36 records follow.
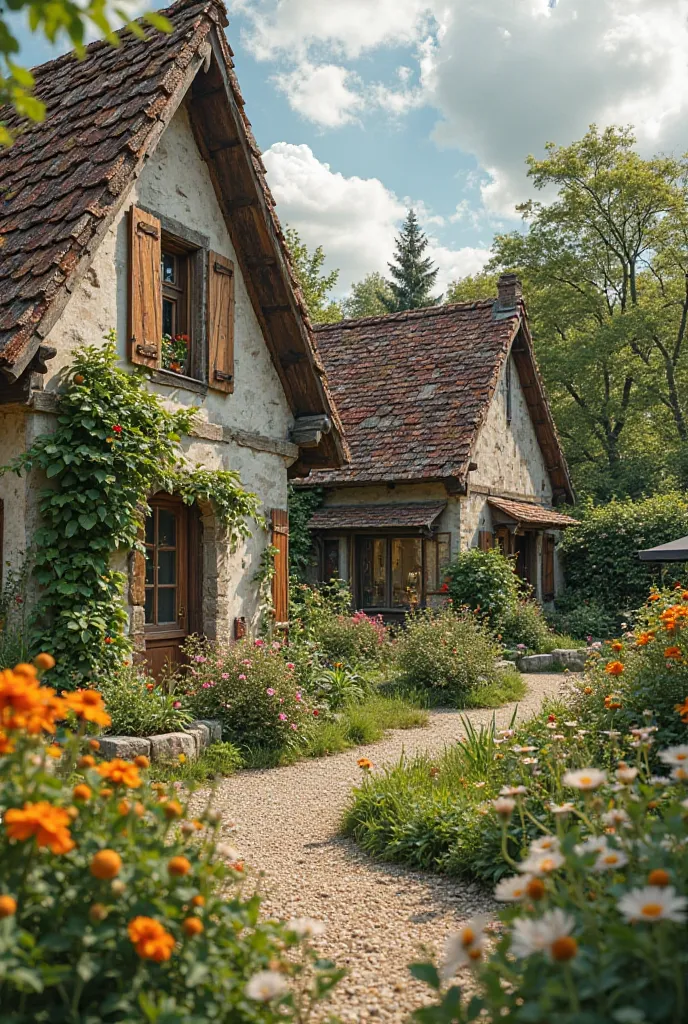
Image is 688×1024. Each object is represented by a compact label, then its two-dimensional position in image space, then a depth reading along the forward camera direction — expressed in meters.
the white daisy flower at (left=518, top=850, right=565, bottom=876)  2.17
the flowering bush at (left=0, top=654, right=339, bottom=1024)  1.95
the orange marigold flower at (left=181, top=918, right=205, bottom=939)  2.04
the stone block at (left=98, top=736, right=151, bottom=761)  6.28
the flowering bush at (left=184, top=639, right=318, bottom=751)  7.57
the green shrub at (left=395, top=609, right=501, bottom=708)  10.62
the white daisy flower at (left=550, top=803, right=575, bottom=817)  2.71
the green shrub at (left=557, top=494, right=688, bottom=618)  17.31
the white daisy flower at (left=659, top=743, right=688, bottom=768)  2.56
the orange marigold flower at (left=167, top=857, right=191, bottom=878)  2.08
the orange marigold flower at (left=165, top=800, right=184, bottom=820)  2.31
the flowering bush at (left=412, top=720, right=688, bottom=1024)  1.84
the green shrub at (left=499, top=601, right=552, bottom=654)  14.02
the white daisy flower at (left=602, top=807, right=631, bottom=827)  2.33
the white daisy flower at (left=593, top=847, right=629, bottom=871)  2.19
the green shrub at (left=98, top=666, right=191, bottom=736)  6.83
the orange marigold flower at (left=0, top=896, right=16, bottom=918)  1.79
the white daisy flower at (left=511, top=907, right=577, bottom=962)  1.75
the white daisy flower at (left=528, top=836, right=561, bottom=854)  2.43
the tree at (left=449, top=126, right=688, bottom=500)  24.27
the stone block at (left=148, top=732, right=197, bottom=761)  6.54
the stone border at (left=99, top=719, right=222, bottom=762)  6.31
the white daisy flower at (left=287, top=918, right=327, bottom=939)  2.28
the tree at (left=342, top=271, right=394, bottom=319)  48.62
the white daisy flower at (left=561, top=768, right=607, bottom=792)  2.50
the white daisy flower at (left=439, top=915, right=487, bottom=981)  1.97
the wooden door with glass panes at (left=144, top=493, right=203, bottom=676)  8.77
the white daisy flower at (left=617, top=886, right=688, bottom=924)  1.84
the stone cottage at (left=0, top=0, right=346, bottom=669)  7.10
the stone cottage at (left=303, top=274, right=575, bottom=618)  14.72
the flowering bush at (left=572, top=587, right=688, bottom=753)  5.42
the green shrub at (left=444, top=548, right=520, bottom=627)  13.88
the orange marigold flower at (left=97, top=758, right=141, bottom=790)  2.33
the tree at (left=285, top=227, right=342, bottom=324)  30.30
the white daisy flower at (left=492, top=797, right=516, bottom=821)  2.65
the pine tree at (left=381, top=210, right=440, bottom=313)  37.09
